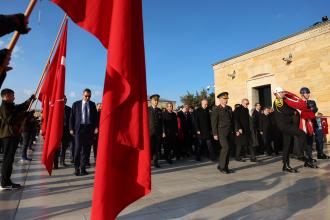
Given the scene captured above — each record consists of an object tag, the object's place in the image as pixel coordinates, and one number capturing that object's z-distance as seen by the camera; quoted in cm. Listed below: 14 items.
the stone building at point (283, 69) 1600
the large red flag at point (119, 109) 316
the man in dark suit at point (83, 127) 844
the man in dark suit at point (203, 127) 1112
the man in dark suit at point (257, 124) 1248
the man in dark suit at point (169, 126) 1148
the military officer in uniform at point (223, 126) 825
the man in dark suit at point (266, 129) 1266
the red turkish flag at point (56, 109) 593
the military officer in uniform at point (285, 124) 820
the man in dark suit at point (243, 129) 1046
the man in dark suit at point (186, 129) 1248
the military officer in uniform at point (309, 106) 927
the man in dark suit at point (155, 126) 980
